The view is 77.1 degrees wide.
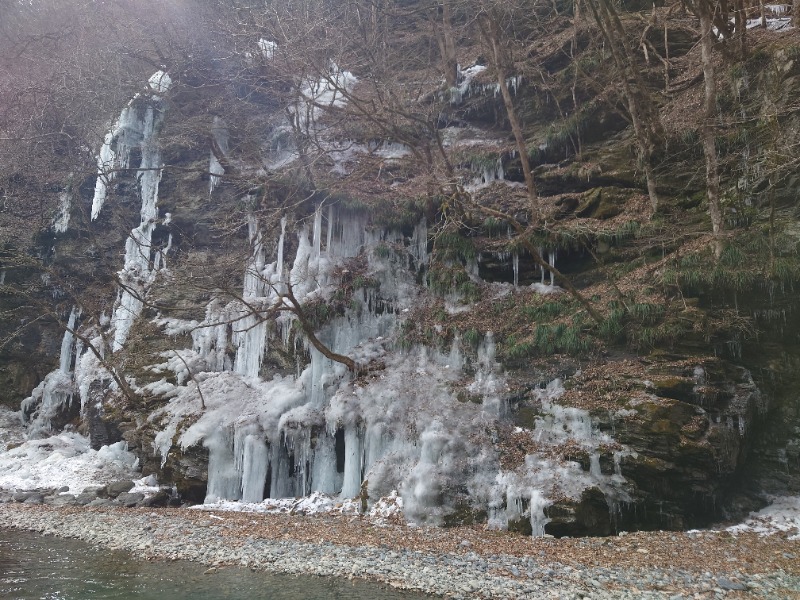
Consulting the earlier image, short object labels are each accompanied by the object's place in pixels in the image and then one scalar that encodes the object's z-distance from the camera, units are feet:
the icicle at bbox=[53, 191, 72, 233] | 52.85
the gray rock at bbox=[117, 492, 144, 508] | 32.09
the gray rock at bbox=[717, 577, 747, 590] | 15.60
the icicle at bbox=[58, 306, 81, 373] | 47.76
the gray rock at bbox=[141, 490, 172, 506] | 32.49
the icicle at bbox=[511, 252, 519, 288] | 36.76
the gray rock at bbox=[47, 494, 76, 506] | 32.48
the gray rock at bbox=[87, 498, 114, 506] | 32.19
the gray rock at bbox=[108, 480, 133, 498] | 33.58
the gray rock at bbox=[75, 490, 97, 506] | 32.65
